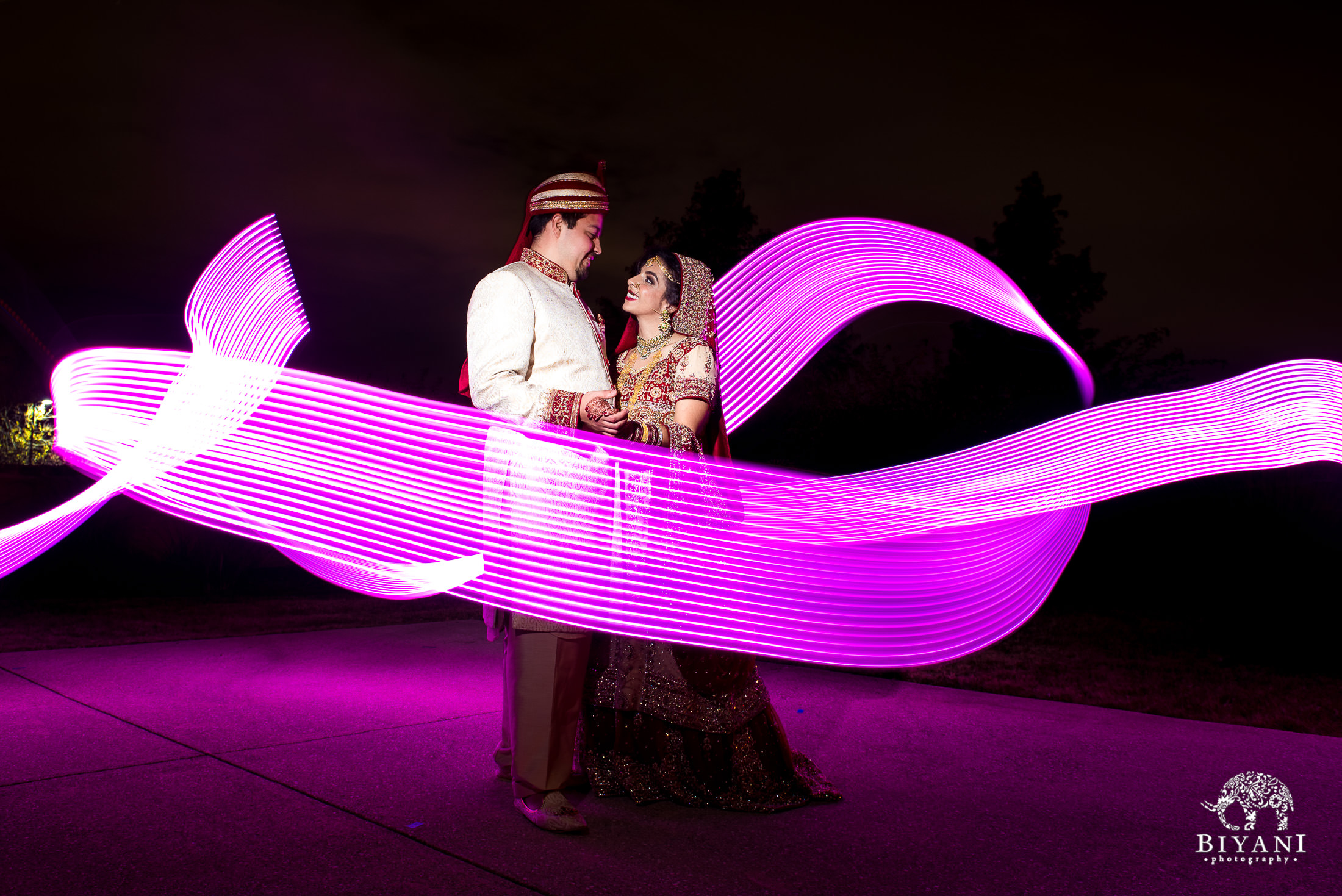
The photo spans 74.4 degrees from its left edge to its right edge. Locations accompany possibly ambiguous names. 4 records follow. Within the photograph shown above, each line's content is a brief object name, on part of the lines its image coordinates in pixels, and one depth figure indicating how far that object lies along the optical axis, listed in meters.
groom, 2.80
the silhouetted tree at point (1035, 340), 14.05
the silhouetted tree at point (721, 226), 15.37
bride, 3.10
